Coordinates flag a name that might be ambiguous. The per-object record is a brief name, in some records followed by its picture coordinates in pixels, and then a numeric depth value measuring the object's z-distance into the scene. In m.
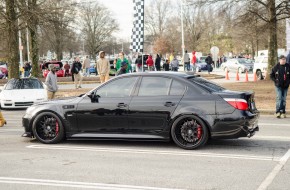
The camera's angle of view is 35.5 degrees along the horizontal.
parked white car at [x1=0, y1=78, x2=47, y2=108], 16.91
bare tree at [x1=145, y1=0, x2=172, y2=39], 89.06
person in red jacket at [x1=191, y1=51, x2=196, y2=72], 37.17
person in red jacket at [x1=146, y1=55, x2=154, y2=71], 34.28
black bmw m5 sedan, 8.10
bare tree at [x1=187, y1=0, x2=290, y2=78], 25.97
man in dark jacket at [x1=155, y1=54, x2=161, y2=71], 35.28
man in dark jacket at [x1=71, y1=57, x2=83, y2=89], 24.83
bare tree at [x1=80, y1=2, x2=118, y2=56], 86.25
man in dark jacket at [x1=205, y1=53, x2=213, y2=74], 39.06
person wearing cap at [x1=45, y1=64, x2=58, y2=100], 15.70
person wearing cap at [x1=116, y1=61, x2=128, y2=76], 14.84
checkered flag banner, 22.53
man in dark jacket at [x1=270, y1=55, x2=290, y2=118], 12.81
